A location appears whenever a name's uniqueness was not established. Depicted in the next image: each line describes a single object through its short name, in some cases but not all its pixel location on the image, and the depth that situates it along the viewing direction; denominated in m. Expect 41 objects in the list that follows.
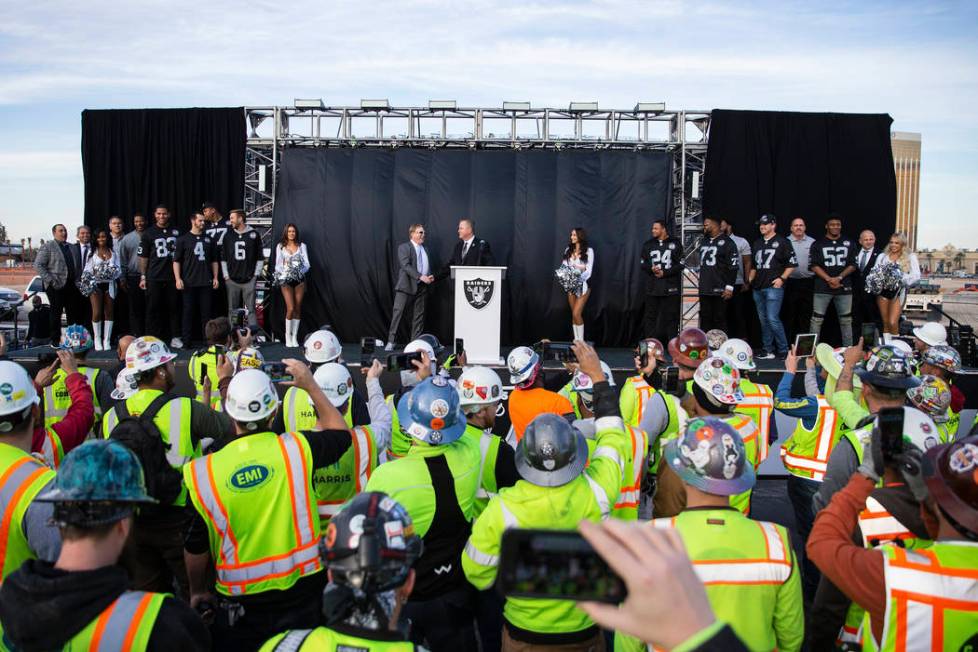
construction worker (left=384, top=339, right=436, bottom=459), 3.83
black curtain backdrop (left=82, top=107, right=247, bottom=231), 11.65
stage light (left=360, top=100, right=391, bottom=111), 11.60
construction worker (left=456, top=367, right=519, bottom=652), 3.25
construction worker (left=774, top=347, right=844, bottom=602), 4.14
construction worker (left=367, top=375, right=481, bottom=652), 2.88
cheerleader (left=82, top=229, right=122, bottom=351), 10.11
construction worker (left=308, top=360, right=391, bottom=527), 3.42
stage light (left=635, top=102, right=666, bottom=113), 11.29
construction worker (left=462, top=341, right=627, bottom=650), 2.61
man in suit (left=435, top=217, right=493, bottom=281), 10.48
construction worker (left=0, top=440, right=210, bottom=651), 1.77
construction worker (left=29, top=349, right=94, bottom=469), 3.87
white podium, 9.39
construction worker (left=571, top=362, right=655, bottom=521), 3.27
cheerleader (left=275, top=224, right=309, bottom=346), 10.62
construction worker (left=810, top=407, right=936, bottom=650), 2.29
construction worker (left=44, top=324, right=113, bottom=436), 4.98
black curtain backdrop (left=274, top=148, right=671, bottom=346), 11.38
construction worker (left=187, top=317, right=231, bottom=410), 5.43
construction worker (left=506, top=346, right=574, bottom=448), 4.34
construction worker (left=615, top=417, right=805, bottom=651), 2.20
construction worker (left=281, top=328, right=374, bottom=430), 4.14
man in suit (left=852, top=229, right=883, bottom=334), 10.36
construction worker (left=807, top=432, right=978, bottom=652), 1.89
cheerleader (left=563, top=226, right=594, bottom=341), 10.58
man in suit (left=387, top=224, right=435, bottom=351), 10.61
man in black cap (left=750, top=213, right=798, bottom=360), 9.95
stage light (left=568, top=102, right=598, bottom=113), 11.44
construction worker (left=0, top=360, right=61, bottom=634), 2.46
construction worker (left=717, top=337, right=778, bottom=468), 4.29
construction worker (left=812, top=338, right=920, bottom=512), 3.24
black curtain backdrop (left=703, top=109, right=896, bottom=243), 11.27
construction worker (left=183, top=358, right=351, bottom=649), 2.83
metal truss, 11.47
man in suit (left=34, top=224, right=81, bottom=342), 10.26
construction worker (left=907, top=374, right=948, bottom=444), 3.70
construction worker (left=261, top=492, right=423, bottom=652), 1.72
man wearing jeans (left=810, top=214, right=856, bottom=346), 9.90
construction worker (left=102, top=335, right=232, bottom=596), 3.53
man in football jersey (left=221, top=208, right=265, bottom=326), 10.38
